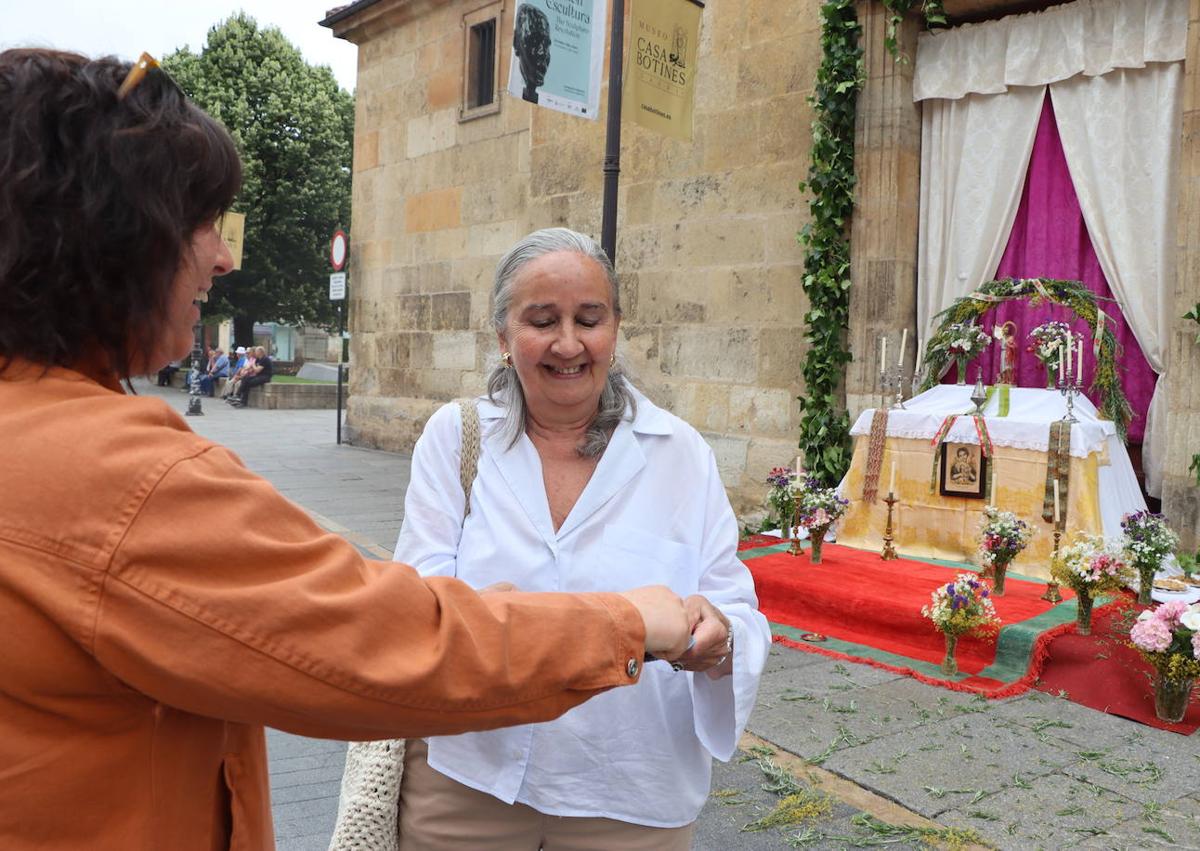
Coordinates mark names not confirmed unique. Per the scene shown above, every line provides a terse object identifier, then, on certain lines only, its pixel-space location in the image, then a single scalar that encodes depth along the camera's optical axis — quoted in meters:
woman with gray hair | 1.92
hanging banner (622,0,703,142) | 6.88
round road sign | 14.68
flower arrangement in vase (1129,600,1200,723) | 4.28
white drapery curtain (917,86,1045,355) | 7.54
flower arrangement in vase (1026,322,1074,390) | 6.71
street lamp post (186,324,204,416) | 21.15
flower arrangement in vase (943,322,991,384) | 7.19
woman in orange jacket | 0.98
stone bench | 24.70
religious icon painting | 6.65
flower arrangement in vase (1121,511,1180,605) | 5.32
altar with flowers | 6.18
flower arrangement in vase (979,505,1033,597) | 5.71
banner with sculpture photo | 6.58
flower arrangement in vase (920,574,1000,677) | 5.02
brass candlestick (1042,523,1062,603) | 5.71
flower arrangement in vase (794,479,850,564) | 6.56
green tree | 29.89
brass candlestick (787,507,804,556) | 6.85
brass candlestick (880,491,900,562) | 6.72
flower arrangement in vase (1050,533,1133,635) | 5.04
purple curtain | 7.08
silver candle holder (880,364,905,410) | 7.46
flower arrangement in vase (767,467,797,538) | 7.04
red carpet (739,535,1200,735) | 4.78
